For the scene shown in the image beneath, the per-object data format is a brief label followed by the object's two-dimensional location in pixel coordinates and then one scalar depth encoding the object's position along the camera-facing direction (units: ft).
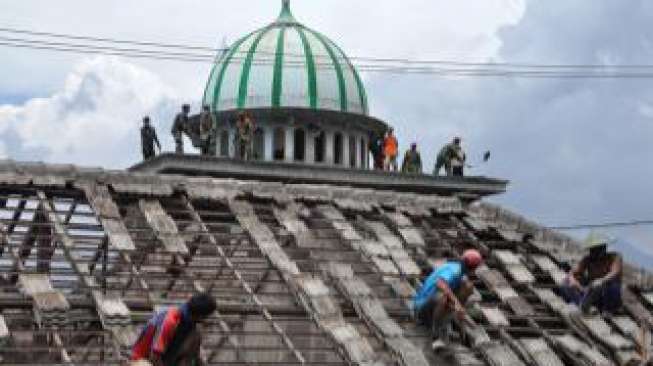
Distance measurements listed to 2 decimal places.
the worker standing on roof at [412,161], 116.88
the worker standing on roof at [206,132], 108.47
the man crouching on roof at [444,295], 58.03
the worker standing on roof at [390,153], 118.52
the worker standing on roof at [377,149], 123.03
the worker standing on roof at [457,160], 115.55
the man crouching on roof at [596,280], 65.51
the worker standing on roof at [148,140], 103.60
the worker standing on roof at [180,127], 104.12
